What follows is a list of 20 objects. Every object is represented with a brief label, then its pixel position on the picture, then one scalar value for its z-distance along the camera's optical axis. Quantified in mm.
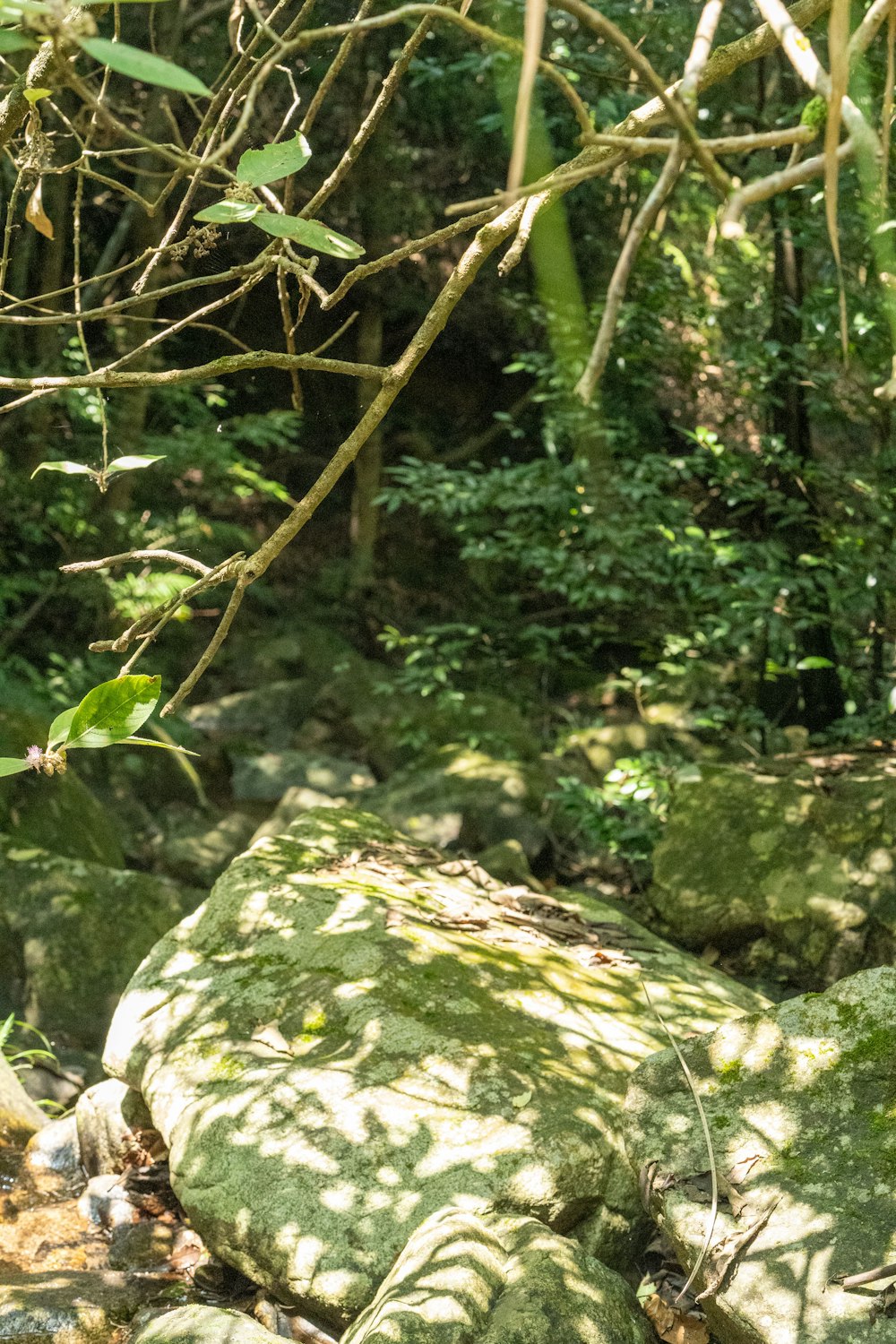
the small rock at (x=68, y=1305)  2379
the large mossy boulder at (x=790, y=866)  3852
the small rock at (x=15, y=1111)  3381
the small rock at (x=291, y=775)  7793
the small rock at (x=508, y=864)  4605
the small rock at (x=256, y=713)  9219
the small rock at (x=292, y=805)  6199
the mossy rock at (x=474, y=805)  5809
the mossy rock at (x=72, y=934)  4465
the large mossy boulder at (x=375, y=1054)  2414
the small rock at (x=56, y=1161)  3191
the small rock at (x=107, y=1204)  2984
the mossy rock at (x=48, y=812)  5648
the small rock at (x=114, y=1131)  3168
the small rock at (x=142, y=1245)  2795
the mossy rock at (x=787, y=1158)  1914
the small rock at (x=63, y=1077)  3982
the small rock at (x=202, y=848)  6488
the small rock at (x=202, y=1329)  2084
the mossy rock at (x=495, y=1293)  1959
